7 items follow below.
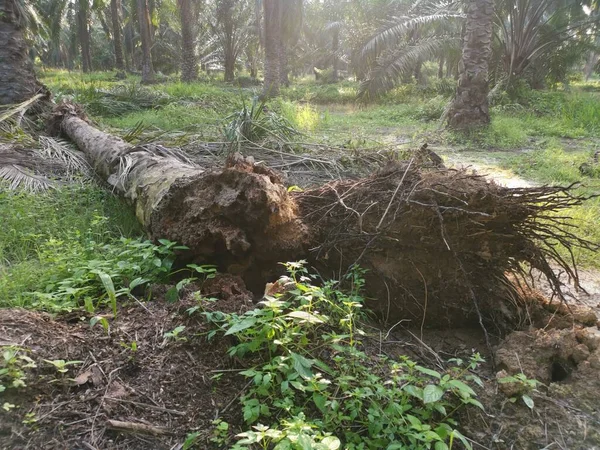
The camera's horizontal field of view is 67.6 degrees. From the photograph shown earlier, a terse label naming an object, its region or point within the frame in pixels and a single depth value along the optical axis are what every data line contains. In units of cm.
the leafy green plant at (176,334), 185
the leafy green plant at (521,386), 175
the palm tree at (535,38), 1260
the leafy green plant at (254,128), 511
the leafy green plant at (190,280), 222
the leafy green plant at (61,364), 162
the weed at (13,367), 152
